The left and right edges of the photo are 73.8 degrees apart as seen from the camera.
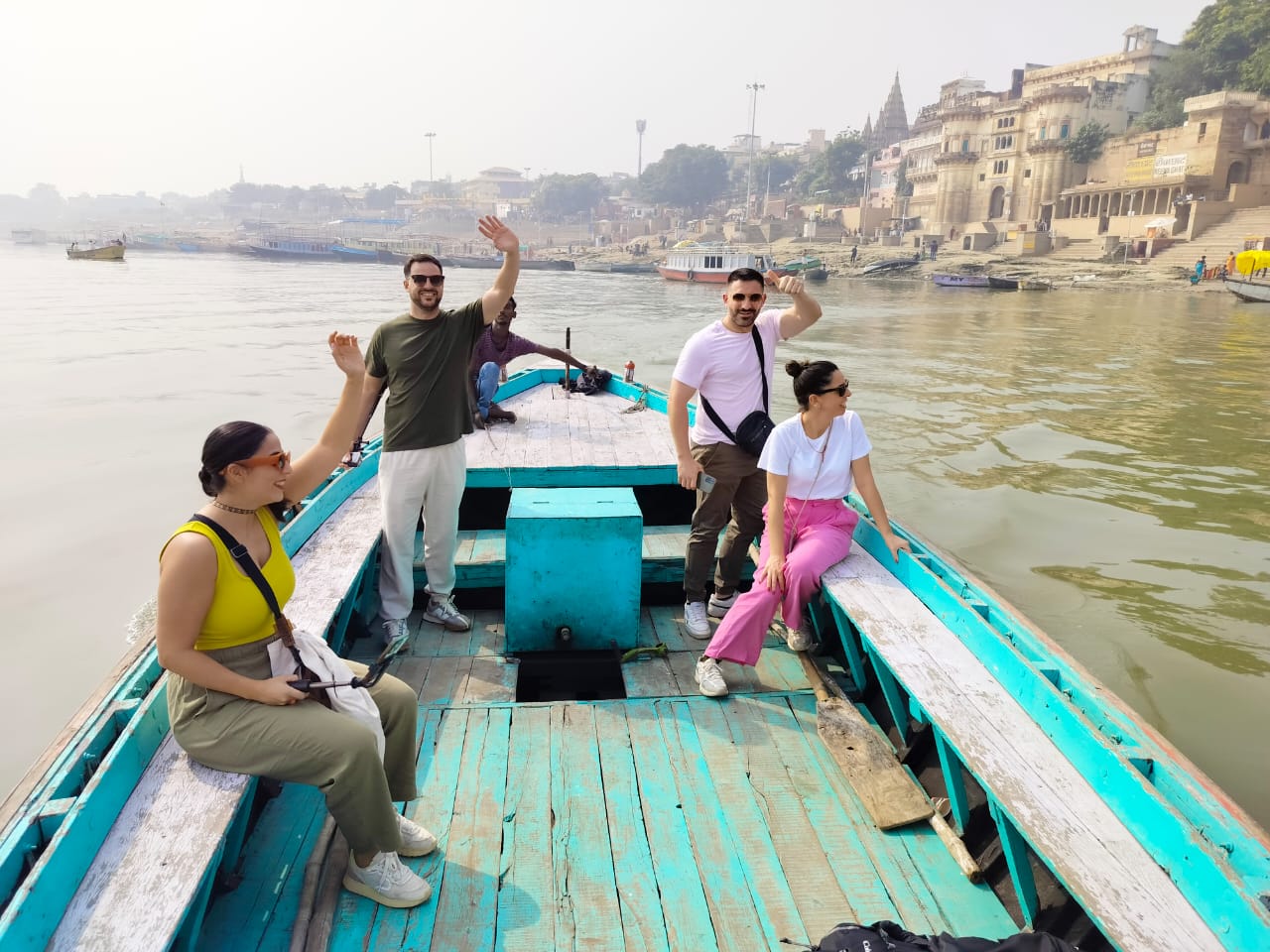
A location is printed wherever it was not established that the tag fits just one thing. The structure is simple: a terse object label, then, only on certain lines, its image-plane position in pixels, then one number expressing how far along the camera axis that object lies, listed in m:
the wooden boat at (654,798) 2.16
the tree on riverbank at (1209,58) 62.59
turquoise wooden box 4.11
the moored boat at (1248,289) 33.90
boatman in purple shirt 6.85
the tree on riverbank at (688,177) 135.75
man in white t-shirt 4.17
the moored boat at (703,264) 53.19
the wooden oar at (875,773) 3.01
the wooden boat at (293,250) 91.06
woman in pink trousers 3.83
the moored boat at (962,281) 48.81
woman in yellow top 2.25
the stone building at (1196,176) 50.38
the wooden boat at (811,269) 54.75
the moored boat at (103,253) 68.00
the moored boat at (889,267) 60.30
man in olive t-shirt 3.88
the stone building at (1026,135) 65.00
